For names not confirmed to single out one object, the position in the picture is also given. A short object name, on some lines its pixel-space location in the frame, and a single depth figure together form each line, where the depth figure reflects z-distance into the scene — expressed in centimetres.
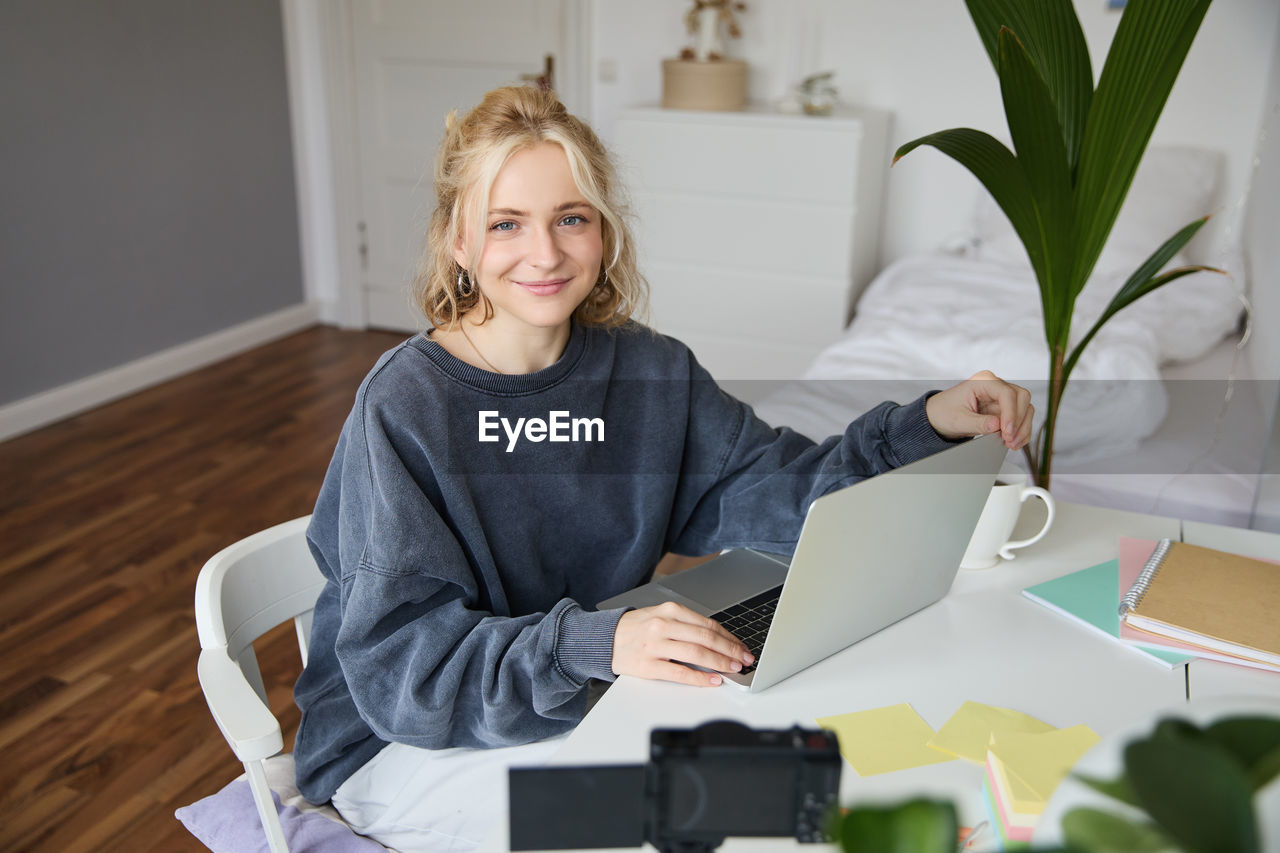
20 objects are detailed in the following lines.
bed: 201
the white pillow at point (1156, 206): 318
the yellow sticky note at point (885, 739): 87
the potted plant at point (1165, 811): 33
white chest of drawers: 338
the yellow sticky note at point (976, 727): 88
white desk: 87
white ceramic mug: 120
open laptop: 87
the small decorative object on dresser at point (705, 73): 348
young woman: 100
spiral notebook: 104
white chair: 97
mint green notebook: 107
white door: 400
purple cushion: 106
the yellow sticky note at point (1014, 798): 77
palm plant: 122
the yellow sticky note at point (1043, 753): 80
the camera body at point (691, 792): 47
